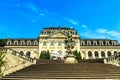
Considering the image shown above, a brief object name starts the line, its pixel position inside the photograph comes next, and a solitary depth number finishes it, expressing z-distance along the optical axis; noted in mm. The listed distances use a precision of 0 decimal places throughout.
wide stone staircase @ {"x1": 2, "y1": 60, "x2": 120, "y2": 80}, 9398
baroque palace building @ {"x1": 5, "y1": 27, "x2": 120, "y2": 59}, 40500
